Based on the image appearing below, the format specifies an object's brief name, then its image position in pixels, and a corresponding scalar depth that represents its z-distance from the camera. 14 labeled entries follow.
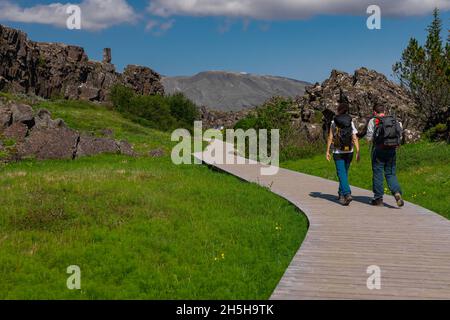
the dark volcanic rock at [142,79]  119.12
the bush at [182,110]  97.00
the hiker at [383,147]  11.09
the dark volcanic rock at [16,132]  24.80
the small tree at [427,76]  33.44
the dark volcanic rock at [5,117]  25.55
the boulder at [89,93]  90.75
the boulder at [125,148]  27.86
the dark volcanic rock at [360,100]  32.16
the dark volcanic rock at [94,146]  25.86
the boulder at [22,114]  26.05
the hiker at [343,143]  11.65
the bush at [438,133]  27.58
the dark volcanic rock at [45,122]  26.69
